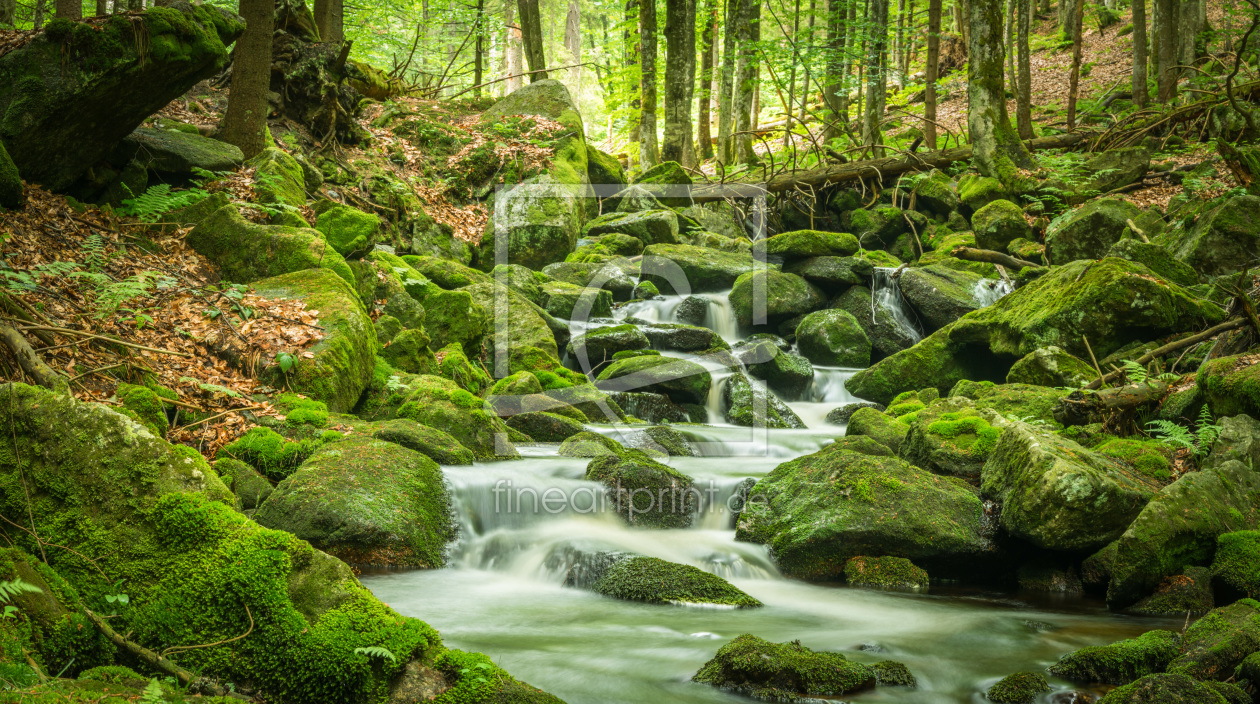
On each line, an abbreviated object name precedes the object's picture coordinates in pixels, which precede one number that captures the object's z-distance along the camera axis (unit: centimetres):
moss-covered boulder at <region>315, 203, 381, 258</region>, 995
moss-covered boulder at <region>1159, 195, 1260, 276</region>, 1093
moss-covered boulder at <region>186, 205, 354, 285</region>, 833
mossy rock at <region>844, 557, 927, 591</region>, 641
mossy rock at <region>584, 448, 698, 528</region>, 716
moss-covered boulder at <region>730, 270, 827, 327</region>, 1421
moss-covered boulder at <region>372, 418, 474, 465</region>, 703
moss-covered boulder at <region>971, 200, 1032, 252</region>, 1502
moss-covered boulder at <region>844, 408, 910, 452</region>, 878
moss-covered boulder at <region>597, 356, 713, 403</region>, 1124
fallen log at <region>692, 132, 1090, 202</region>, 1791
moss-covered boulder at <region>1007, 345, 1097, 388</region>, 935
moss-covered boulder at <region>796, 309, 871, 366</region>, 1345
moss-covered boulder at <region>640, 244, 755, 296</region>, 1534
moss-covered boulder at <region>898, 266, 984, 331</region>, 1335
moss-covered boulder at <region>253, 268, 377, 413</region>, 718
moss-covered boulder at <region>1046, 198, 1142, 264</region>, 1330
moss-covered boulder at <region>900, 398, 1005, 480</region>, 740
